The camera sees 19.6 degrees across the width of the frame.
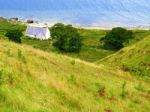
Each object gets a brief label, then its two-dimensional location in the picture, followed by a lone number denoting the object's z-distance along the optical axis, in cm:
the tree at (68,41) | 12024
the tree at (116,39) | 12713
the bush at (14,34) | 12419
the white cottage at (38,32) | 15548
